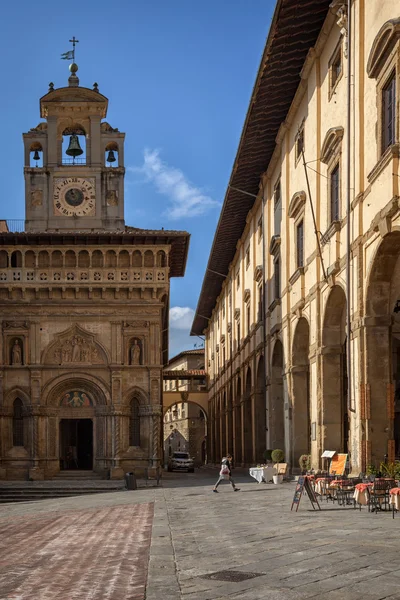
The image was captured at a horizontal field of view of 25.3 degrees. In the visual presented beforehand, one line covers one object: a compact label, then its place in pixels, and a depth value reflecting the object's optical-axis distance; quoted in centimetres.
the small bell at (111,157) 4653
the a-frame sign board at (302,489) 1805
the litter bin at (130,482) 3378
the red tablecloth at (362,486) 1720
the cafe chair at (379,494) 1669
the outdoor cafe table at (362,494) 1763
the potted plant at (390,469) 1891
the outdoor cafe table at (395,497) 1571
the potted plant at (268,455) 3416
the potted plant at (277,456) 3244
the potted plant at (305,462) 2890
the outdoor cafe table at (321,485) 2091
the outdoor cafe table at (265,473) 3084
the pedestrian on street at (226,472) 2728
